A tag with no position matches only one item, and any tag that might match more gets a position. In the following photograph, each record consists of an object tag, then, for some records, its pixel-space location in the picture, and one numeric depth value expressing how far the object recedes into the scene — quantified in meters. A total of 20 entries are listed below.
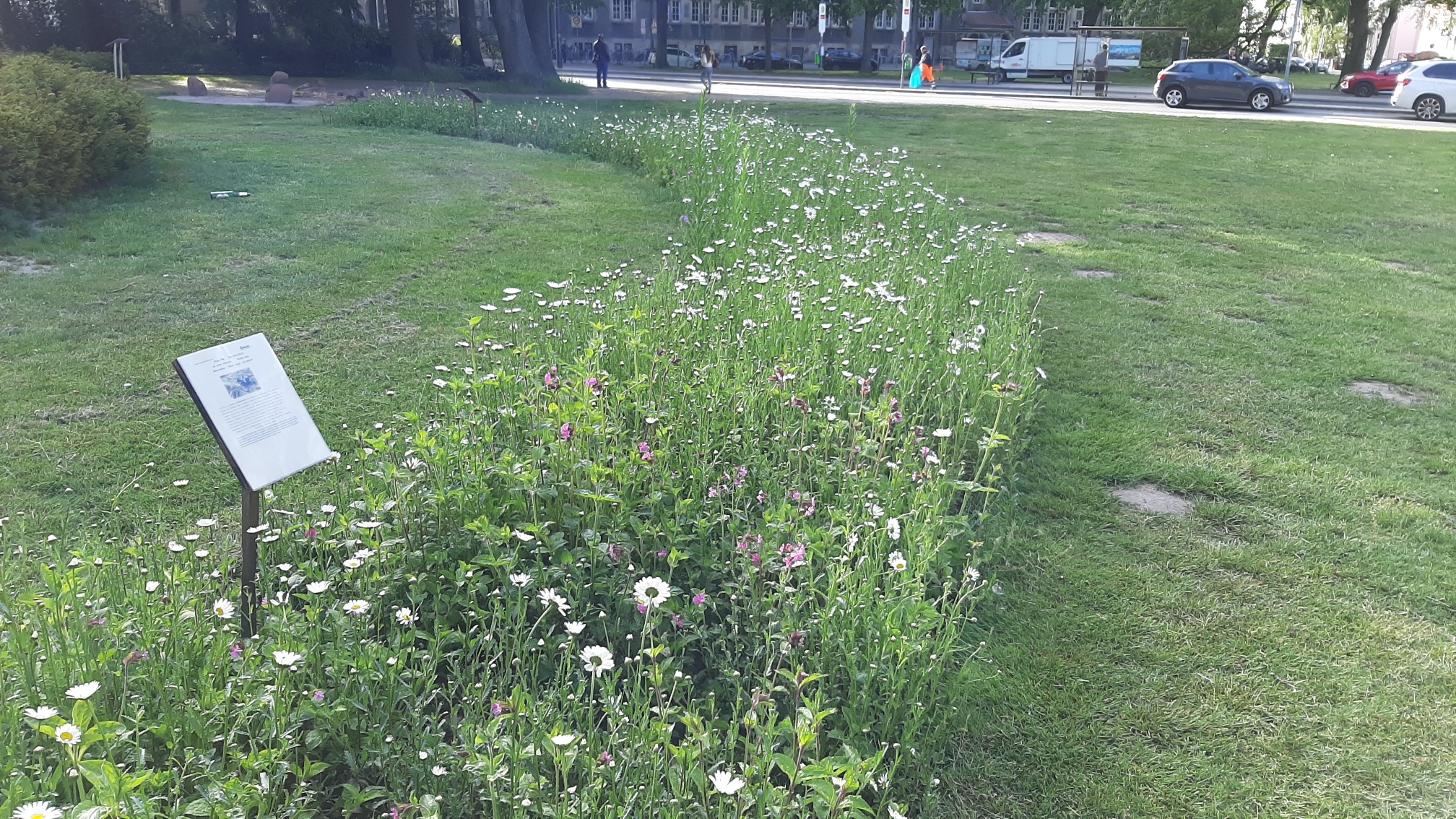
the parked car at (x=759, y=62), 56.41
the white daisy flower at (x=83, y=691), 1.84
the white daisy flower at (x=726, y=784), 1.85
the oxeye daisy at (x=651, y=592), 2.35
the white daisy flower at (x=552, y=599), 2.38
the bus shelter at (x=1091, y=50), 33.59
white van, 44.16
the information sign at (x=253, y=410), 2.48
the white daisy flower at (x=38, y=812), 1.66
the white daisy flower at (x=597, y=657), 2.18
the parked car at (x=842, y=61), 54.69
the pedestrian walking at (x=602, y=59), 30.73
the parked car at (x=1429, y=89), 25.75
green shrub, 8.30
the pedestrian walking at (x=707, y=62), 32.32
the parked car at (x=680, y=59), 59.03
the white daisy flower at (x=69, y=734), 1.81
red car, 34.75
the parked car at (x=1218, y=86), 26.47
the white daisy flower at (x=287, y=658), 2.10
